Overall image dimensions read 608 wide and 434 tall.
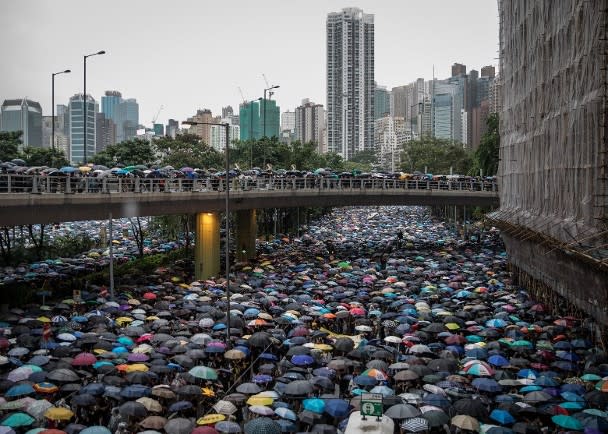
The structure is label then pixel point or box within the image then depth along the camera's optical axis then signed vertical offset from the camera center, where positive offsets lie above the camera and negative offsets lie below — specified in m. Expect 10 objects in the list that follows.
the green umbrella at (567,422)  16.64 -5.33
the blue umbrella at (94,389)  18.81 -5.15
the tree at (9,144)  67.12 +4.03
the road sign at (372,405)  14.70 -4.33
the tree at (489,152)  86.19 +4.21
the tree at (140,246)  52.41 -4.19
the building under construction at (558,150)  25.22 +1.60
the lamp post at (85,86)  41.79 +5.84
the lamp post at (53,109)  42.03 +4.99
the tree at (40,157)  63.78 +2.74
